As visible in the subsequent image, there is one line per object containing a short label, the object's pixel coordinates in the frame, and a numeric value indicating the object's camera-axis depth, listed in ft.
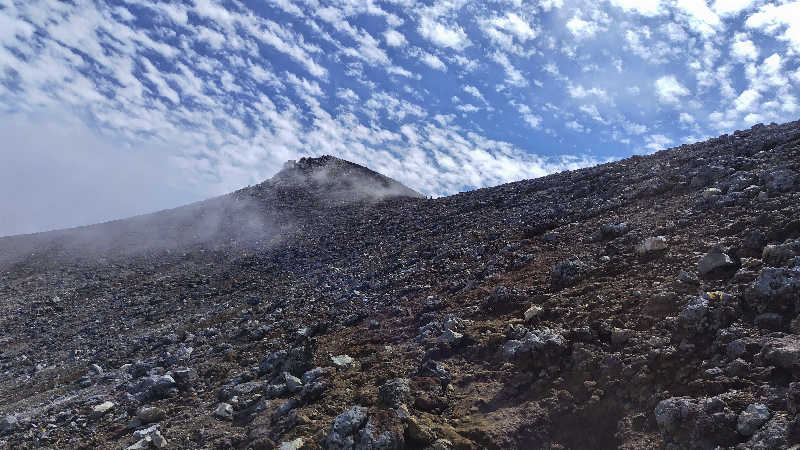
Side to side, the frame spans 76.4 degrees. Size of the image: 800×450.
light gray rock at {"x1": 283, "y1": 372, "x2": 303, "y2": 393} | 34.17
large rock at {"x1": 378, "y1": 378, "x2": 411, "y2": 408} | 27.76
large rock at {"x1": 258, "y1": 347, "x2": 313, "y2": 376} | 37.09
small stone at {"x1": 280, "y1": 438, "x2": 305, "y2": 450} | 26.89
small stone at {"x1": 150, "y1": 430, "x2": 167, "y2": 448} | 31.40
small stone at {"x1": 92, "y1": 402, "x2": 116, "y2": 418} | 38.63
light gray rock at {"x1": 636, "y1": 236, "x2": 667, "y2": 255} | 35.27
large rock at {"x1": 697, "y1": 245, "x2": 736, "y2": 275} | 28.86
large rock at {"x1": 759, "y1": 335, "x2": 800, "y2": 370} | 20.49
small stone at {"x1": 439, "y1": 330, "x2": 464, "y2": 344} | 33.68
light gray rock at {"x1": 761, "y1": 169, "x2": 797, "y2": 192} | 37.12
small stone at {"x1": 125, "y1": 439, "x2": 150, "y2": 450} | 31.45
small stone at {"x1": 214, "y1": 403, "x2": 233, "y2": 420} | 33.35
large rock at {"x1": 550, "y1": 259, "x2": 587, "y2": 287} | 36.26
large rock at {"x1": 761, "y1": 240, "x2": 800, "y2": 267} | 27.01
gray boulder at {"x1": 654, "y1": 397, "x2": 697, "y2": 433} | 20.76
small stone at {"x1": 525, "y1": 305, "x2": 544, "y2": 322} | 32.81
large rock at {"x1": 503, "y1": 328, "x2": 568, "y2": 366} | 28.04
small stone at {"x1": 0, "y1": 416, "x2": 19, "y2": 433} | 40.11
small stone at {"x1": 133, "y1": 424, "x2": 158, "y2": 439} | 33.19
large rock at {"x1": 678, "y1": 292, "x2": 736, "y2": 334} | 24.75
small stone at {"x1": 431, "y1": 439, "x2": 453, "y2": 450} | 23.91
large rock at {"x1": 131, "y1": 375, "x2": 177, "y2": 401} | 39.70
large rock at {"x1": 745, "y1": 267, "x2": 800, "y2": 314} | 23.63
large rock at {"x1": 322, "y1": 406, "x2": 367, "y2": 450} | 25.45
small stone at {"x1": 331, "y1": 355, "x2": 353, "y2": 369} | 35.19
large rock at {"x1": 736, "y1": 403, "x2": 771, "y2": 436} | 18.79
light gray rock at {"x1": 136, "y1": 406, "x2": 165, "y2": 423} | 35.96
